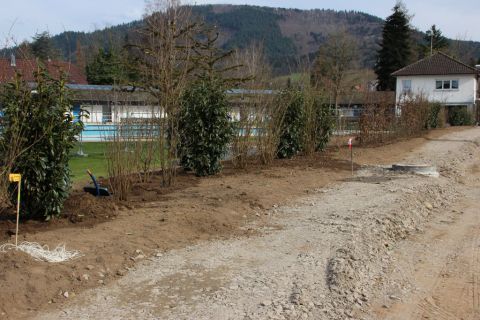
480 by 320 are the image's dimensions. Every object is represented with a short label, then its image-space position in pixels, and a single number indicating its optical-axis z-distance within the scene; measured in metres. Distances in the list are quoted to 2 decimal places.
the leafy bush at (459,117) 45.62
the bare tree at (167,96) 10.98
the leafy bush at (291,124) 15.90
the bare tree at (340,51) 67.94
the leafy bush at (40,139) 7.09
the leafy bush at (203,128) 12.06
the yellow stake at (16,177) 6.38
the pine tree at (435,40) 78.81
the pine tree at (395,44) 64.75
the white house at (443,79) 56.50
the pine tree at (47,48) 37.09
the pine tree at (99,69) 54.60
